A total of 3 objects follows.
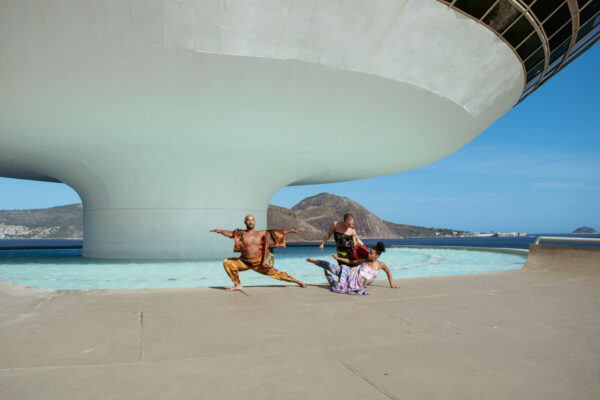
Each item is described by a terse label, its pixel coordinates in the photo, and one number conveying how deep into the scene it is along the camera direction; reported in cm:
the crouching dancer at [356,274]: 619
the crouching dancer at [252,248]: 622
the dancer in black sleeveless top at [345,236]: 690
